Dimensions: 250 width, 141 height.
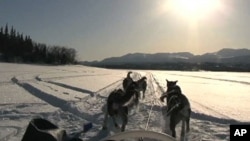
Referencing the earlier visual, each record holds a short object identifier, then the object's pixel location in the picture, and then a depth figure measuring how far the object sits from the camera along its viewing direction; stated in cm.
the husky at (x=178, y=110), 370
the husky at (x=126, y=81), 772
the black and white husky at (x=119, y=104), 409
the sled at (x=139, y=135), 138
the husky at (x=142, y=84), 822
